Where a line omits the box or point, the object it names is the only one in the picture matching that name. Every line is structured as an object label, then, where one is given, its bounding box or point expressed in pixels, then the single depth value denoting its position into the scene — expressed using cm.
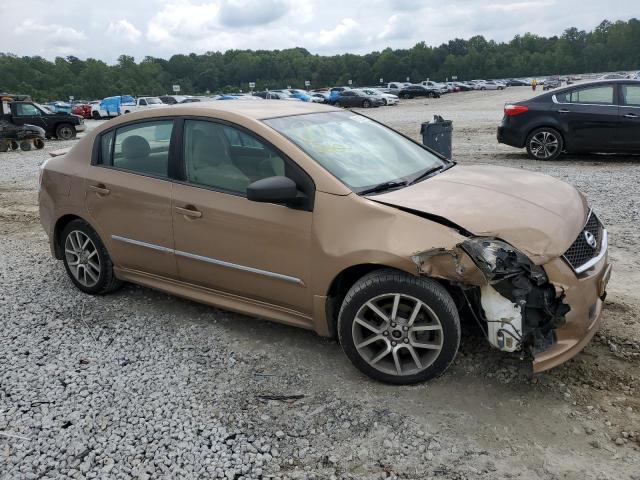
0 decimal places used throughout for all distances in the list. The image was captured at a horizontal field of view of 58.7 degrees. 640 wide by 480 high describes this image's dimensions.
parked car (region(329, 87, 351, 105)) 4733
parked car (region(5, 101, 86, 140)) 2131
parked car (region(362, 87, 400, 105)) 4658
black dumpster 917
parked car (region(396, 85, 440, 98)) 5956
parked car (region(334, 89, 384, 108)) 4478
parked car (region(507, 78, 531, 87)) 8652
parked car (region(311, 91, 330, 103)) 4771
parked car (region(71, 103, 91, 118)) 4438
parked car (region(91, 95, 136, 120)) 4214
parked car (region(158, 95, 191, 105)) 4221
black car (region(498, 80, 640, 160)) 1031
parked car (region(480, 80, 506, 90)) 7625
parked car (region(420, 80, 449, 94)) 6779
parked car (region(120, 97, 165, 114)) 3928
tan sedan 316
